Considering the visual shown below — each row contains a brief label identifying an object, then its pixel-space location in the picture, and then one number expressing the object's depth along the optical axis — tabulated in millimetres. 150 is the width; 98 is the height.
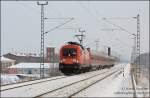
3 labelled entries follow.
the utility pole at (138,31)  37950
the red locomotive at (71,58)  44375
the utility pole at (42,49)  40344
